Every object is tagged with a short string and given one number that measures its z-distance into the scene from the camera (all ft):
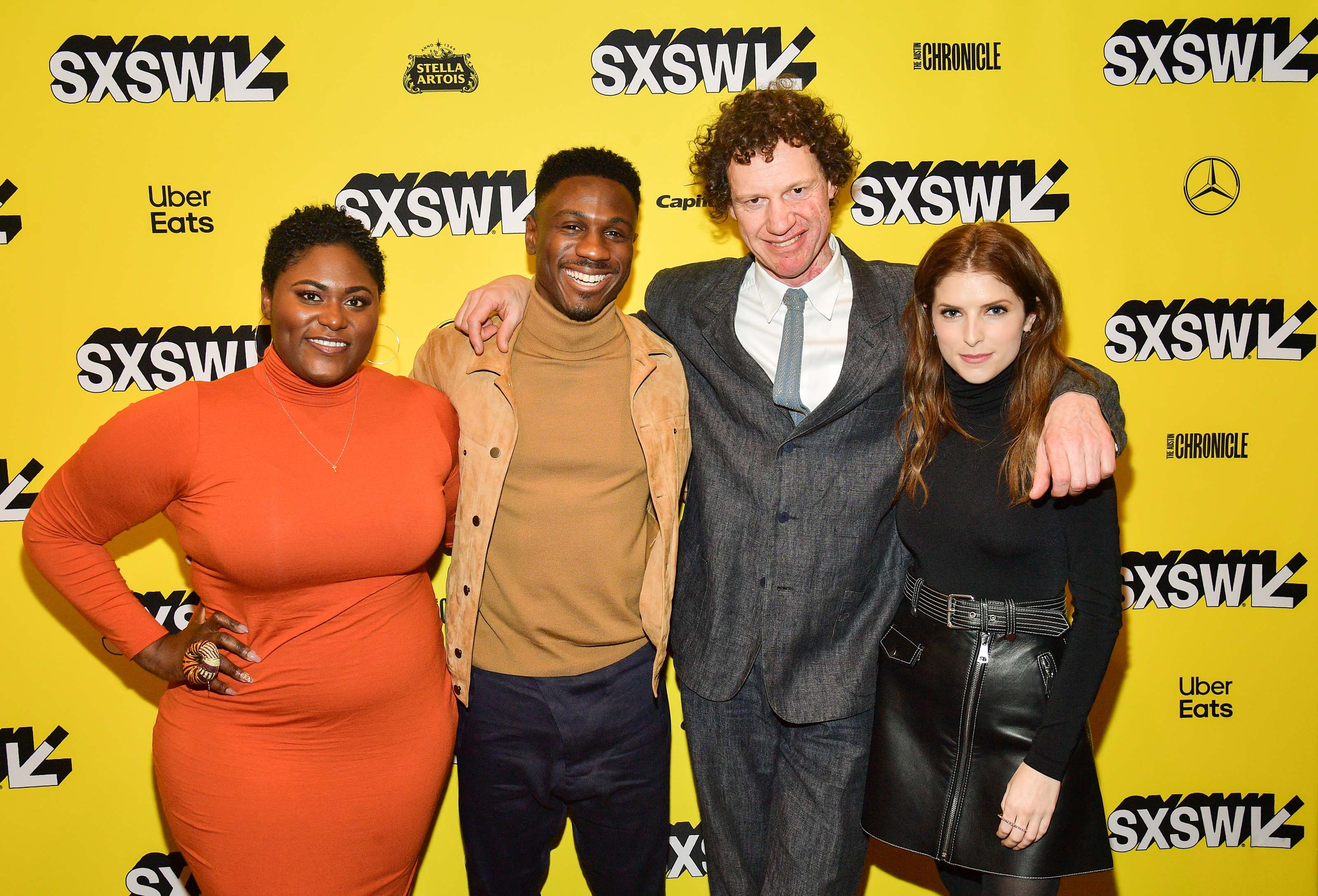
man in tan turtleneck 7.13
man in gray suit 6.97
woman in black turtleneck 5.95
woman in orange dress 6.01
